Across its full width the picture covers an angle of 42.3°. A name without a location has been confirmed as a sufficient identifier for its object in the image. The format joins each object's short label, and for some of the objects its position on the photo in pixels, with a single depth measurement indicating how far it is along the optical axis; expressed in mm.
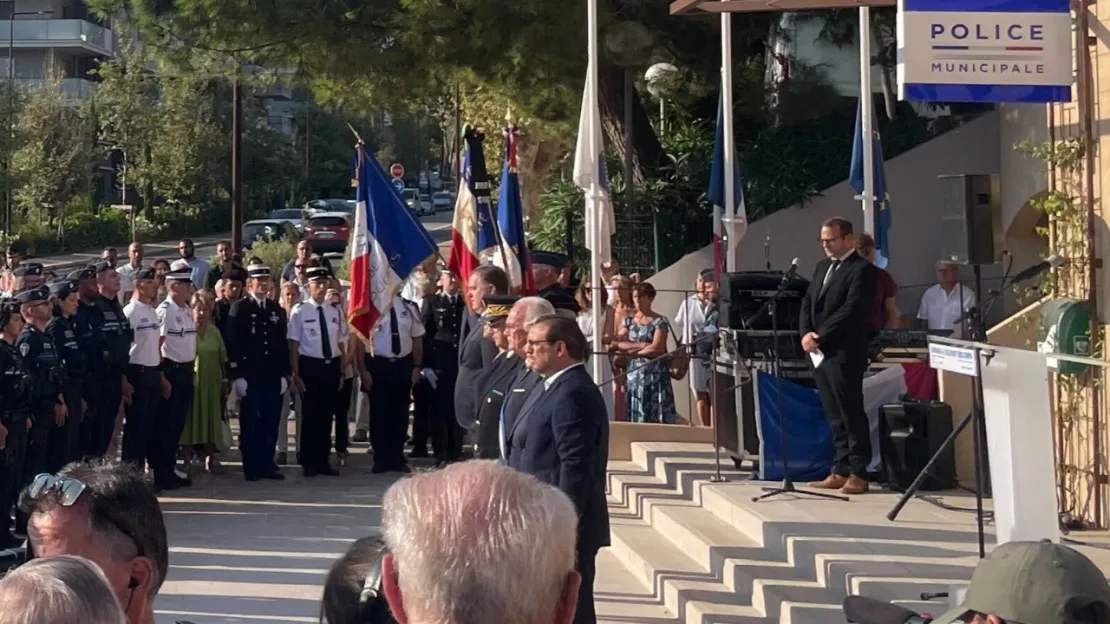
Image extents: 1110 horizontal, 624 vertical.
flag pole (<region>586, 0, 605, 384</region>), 13547
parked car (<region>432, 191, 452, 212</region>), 71938
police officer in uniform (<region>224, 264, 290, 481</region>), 13195
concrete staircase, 7688
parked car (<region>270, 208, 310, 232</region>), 47906
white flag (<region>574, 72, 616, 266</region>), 13805
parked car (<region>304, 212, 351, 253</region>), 39562
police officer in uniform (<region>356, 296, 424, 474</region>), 13789
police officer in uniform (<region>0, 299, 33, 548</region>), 9891
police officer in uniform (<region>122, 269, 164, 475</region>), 12188
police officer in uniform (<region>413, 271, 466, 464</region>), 14234
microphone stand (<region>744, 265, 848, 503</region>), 9984
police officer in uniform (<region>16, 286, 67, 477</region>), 10266
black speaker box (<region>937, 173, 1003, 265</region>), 9062
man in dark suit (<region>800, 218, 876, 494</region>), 9695
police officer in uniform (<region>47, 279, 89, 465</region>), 10836
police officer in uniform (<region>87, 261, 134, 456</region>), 11625
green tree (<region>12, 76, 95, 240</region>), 46844
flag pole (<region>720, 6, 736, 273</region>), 15133
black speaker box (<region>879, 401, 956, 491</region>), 10055
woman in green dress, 13211
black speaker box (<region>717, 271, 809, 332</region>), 10859
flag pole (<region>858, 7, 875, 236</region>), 15008
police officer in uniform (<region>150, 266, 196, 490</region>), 12469
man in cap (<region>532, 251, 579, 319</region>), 10320
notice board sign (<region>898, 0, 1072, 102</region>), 8586
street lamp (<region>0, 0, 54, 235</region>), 44500
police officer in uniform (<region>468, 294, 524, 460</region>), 7402
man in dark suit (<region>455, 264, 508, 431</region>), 8039
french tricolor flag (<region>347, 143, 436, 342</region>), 12711
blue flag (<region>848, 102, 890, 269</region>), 15953
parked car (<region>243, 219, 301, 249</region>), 37344
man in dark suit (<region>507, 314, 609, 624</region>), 6043
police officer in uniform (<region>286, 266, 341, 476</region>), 13508
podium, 5770
